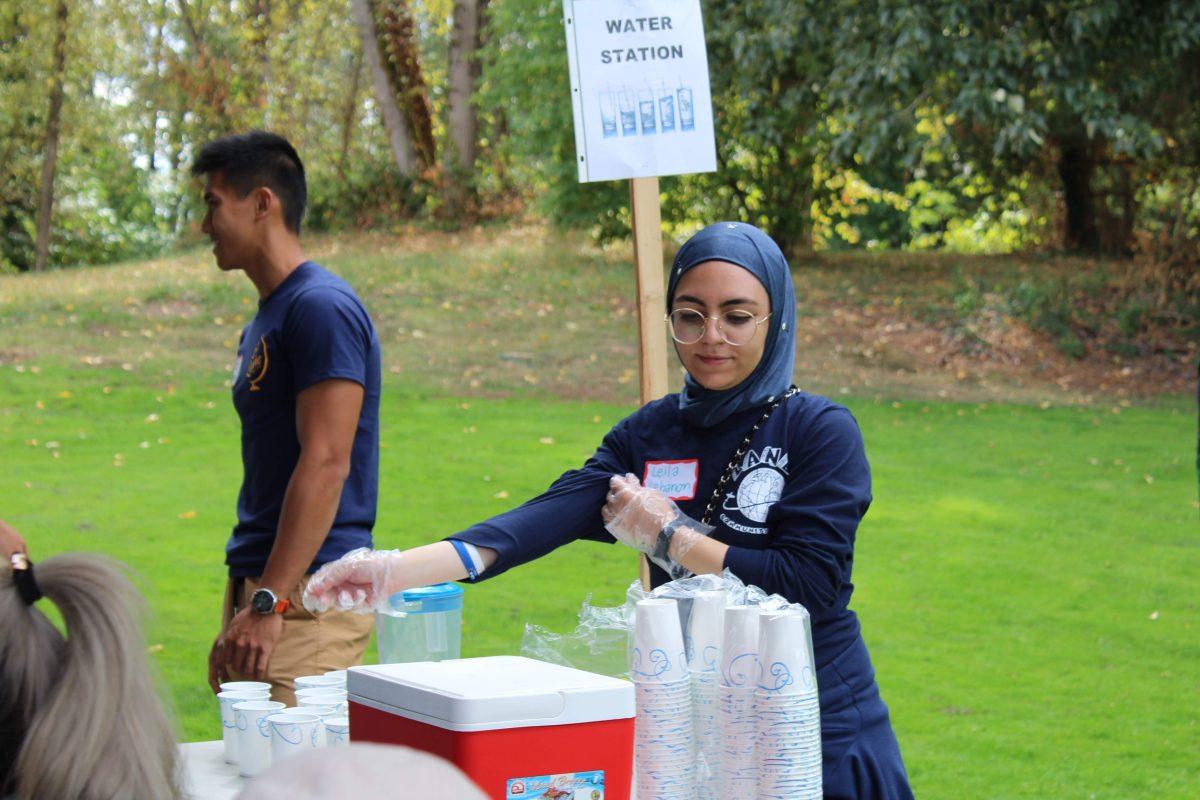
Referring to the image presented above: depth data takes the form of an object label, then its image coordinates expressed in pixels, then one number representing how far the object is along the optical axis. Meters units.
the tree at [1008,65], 11.49
